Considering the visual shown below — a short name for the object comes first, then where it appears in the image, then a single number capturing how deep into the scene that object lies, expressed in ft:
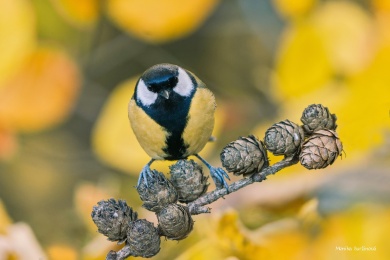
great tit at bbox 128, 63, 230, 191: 8.80
